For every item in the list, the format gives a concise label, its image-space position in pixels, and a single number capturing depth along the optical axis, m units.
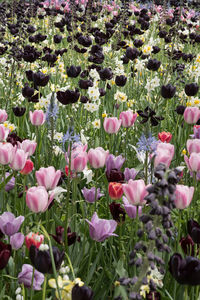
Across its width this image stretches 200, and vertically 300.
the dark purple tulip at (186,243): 3.36
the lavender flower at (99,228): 3.37
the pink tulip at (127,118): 5.66
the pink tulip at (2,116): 5.65
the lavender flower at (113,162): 4.46
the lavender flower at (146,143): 3.83
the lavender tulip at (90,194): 4.33
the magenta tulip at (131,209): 3.69
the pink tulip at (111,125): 5.36
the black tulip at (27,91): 6.92
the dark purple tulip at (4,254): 2.74
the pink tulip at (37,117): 5.47
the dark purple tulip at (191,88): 6.88
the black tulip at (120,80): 8.25
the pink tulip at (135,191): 3.24
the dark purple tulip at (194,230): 3.15
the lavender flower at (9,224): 3.33
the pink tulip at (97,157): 4.04
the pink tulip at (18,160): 3.90
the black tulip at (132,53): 9.68
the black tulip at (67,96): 5.39
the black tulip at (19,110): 6.45
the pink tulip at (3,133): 4.74
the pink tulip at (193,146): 4.16
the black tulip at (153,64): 8.80
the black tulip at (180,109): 6.85
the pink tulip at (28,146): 4.53
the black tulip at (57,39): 12.26
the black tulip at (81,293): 2.31
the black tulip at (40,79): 6.98
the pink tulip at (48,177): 3.56
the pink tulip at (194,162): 3.77
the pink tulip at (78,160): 3.83
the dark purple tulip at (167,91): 6.37
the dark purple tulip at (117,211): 3.76
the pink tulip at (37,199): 3.21
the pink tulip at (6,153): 3.90
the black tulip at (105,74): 8.46
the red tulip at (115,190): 3.83
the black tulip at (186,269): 2.57
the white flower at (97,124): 7.61
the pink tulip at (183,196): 3.17
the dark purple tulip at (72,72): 7.40
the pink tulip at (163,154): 3.39
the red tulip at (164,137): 5.21
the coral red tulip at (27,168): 4.25
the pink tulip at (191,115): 5.61
